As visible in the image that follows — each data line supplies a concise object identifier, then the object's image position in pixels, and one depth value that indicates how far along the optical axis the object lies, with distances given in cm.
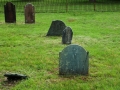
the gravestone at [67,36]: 999
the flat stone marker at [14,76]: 652
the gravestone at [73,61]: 685
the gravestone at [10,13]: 1509
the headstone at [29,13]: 1492
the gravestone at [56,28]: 1166
